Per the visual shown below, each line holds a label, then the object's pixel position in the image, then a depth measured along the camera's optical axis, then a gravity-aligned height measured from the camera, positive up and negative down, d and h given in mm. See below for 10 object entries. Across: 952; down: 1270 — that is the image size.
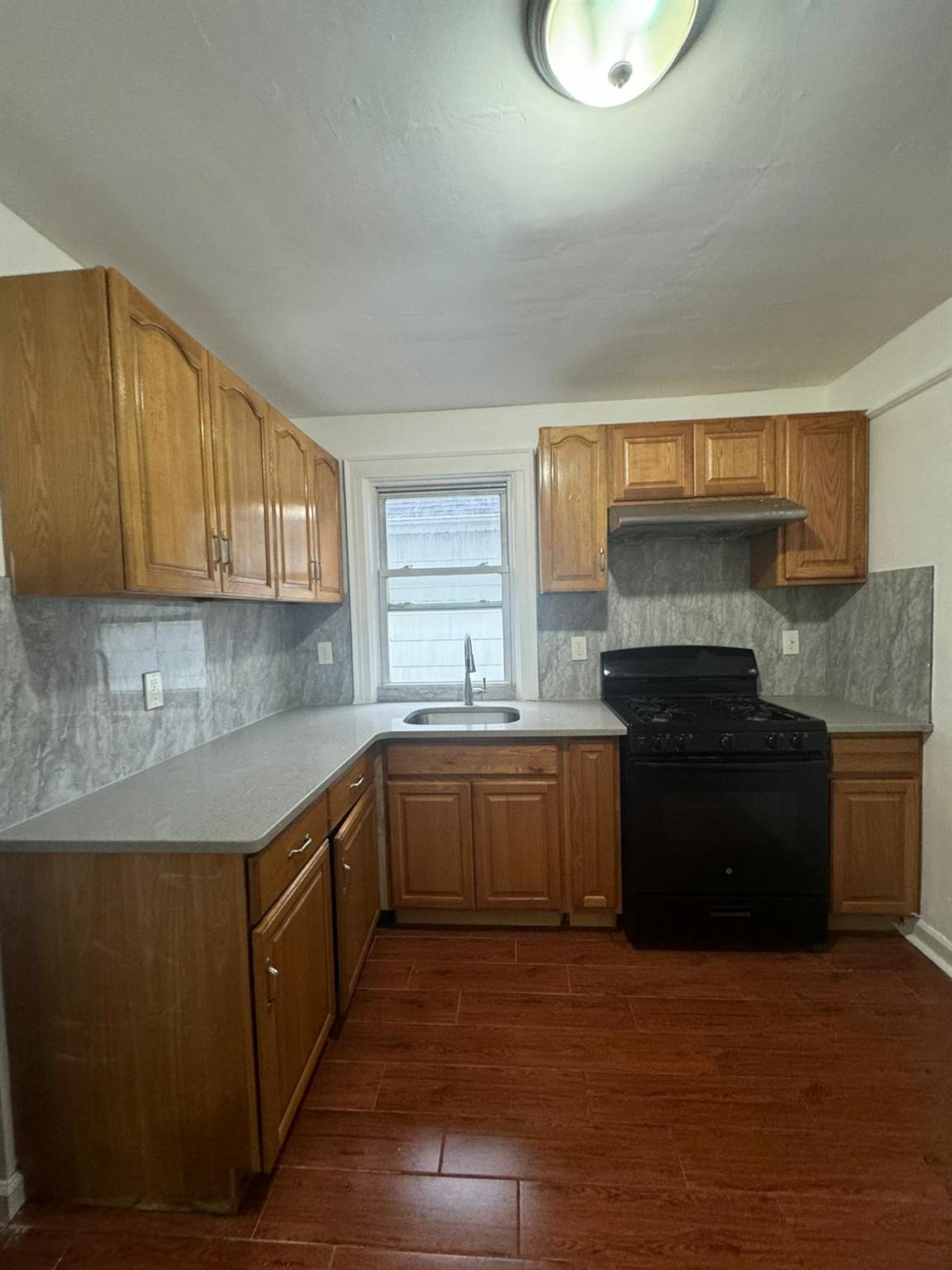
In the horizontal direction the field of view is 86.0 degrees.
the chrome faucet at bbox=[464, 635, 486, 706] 2582 -267
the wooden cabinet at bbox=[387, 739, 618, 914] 2156 -893
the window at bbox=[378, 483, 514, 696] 2803 +180
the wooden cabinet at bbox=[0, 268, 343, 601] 1158 +436
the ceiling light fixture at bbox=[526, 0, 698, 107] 884 +1040
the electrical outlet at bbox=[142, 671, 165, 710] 1676 -225
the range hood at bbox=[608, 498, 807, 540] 2156 +405
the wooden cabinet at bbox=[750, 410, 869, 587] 2283 +510
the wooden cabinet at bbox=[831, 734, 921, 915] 2057 -869
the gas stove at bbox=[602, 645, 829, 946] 2029 -880
